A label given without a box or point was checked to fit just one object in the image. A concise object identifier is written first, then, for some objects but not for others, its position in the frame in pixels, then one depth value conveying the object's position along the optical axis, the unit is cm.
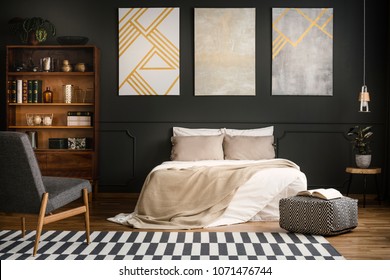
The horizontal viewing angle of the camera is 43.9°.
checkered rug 359
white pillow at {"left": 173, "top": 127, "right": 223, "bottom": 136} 635
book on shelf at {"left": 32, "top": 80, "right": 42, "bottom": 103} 633
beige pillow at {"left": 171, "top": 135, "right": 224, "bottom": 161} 597
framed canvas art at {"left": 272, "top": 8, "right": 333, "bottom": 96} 644
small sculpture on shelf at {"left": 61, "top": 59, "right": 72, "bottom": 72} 633
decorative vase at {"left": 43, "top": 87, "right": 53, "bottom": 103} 638
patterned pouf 421
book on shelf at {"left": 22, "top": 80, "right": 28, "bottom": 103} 633
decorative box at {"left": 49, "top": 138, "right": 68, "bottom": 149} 633
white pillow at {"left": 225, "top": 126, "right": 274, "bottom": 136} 633
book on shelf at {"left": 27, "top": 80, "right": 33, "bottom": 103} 633
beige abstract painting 647
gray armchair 352
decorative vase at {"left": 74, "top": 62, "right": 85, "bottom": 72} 632
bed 475
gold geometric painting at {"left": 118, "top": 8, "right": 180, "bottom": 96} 651
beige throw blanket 476
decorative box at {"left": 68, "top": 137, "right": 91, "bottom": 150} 636
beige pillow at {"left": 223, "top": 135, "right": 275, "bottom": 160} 601
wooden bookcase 622
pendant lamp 596
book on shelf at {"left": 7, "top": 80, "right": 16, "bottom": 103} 633
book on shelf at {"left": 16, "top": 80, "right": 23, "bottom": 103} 633
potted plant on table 599
